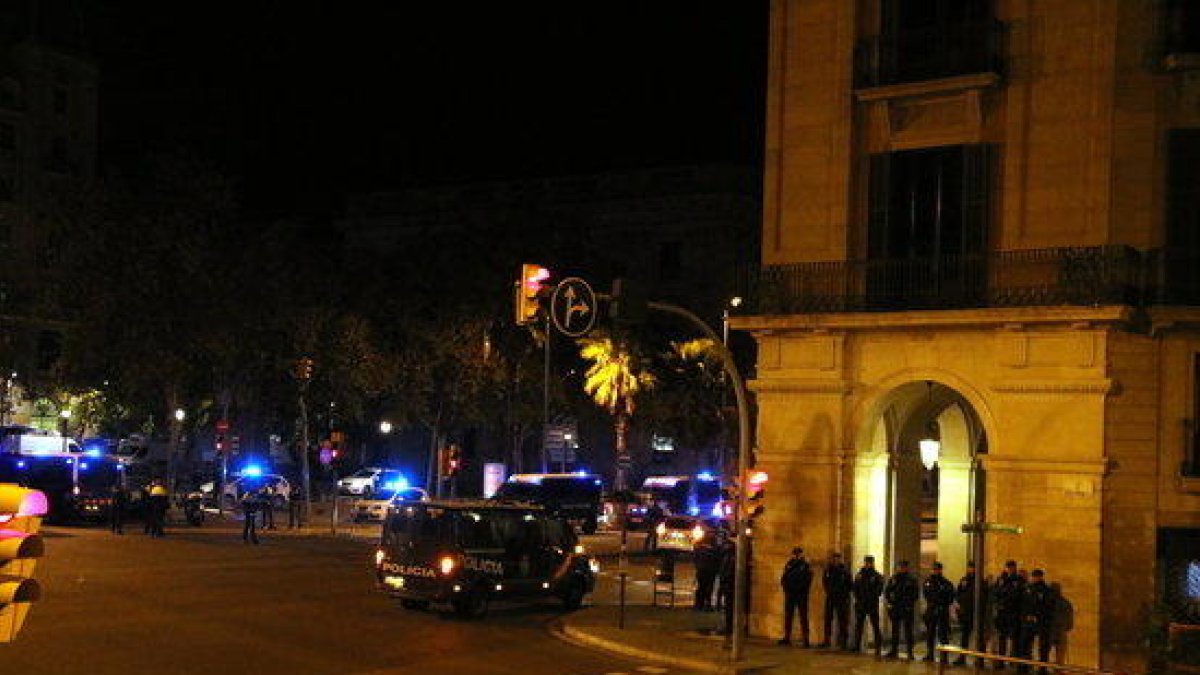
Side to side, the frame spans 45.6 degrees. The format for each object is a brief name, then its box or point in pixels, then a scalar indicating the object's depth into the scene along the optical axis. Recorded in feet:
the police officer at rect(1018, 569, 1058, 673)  68.54
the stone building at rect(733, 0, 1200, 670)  69.92
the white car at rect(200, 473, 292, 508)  199.82
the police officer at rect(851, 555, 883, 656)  74.38
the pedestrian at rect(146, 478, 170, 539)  137.90
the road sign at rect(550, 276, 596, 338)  72.69
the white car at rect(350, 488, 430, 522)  170.76
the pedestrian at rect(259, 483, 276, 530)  148.09
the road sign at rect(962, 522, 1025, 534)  66.85
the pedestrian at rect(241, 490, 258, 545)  132.46
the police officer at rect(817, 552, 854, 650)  74.90
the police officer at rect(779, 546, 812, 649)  75.46
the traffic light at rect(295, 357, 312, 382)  165.07
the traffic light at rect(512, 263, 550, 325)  74.69
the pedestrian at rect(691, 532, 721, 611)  90.27
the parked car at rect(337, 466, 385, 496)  230.50
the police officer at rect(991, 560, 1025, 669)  68.95
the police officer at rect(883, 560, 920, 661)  73.77
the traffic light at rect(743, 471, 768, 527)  70.64
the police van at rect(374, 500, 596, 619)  82.64
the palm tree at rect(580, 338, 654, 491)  178.50
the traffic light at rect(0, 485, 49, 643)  20.74
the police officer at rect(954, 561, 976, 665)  71.36
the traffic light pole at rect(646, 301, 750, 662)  67.67
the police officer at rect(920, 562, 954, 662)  72.08
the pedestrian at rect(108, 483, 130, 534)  142.61
